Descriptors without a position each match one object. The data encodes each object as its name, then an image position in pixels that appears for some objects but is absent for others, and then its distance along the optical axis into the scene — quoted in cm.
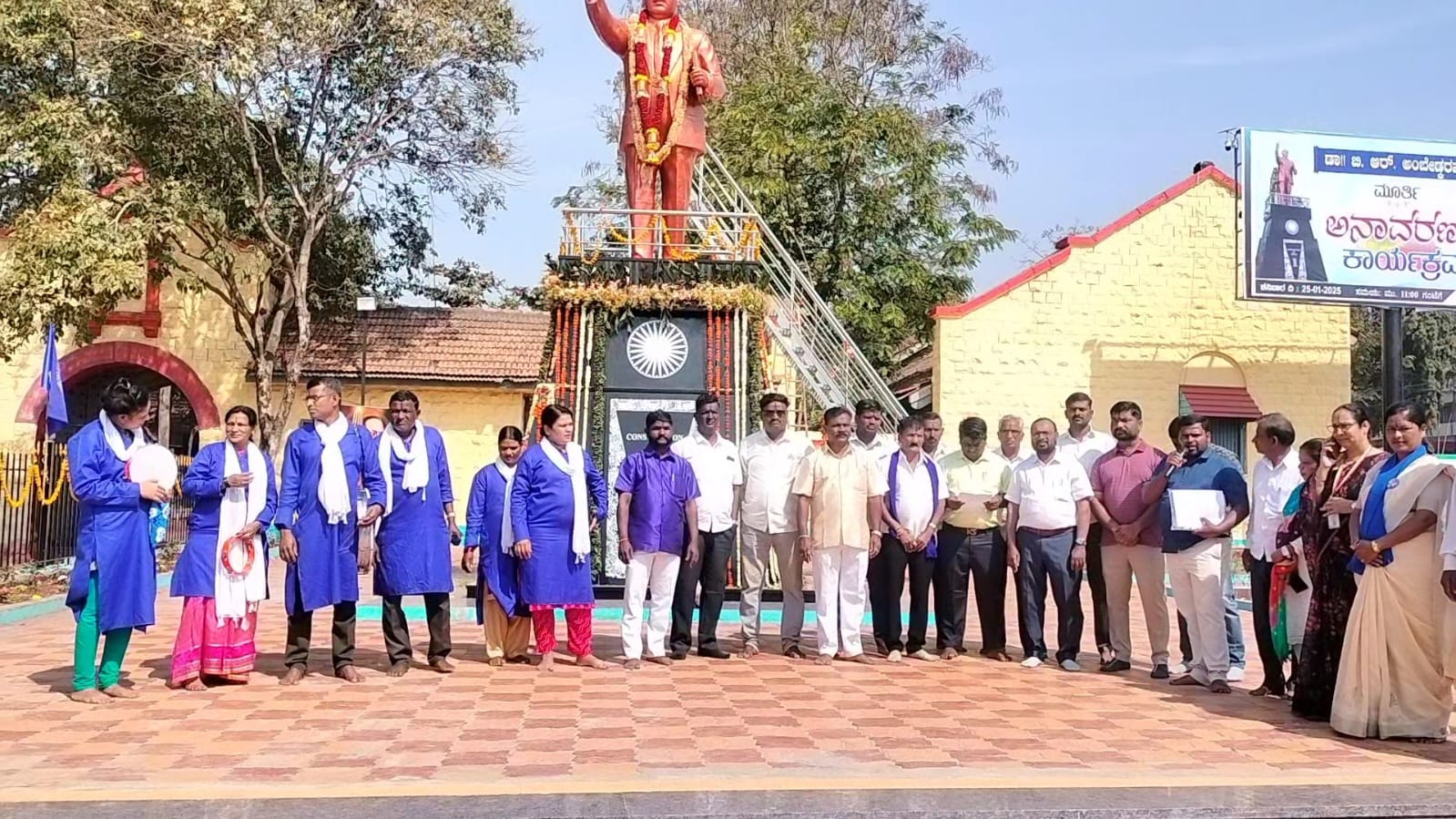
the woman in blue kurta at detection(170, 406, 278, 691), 712
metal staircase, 1337
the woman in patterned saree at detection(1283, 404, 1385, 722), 644
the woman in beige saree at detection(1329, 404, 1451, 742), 597
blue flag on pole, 1409
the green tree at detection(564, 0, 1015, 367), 2194
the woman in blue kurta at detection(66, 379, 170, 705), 682
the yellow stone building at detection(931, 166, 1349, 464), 1806
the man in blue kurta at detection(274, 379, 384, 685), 735
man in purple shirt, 808
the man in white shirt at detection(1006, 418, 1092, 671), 817
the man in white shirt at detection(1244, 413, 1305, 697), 738
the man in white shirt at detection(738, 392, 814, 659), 856
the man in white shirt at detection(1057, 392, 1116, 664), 830
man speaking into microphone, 753
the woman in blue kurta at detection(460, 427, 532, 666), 798
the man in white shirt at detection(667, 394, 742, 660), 843
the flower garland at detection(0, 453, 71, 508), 1309
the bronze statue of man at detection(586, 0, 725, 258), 1221
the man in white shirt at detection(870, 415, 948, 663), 851
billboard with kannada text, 1638
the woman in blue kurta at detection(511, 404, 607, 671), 782
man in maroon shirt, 795
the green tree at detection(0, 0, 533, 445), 1725
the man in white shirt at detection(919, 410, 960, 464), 874
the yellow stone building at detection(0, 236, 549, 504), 2025
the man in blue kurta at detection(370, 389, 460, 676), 768
